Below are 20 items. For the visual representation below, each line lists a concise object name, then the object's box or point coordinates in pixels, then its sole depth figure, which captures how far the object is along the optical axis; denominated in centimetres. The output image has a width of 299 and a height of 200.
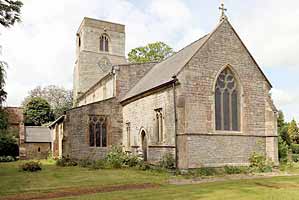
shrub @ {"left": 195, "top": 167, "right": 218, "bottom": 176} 1941
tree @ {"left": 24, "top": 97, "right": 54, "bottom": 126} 6084
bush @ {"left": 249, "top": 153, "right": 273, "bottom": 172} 2142
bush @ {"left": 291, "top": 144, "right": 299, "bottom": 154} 4309
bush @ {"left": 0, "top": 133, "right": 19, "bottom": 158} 4025
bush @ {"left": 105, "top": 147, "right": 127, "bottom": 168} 2425
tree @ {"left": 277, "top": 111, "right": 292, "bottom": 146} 4115
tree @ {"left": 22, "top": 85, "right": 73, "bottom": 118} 8048
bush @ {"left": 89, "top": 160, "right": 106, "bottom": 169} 2377
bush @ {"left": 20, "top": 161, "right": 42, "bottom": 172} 2266
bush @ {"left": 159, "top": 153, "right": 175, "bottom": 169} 2047
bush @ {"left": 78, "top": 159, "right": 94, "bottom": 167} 2552
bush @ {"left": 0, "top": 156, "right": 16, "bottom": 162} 3721
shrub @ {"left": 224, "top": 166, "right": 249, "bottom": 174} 2030
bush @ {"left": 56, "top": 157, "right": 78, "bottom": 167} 2613
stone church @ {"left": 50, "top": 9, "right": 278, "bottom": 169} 2045
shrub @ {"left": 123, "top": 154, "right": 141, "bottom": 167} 2430
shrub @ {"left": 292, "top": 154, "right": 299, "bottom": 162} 3366
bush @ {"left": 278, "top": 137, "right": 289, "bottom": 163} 2704
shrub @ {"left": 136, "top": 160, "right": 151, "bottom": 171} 2243
